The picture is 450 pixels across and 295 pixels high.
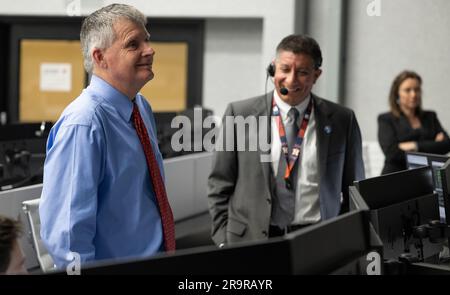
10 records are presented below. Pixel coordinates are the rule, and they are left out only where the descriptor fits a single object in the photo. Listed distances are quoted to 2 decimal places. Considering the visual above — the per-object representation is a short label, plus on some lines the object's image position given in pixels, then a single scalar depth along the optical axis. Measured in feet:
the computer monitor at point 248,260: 7.85
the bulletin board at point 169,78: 51.29
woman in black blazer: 33.22
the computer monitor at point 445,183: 16.67
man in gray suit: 18.15
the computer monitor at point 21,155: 23.39
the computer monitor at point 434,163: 17.28
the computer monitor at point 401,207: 14.40
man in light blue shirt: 12.66
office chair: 19.83
